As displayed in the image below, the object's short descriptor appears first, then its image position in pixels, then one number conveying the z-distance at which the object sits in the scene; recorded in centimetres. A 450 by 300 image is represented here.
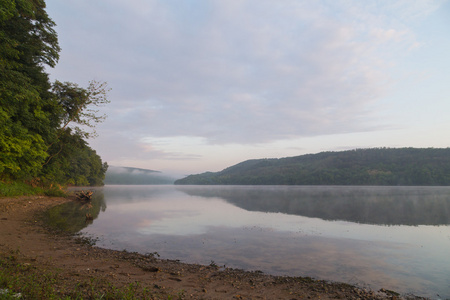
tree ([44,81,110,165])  3512
